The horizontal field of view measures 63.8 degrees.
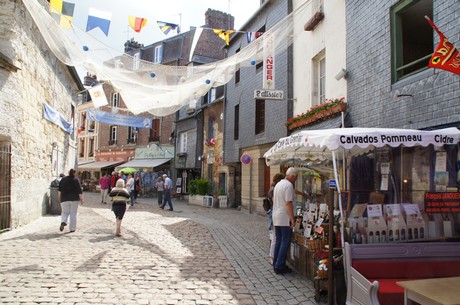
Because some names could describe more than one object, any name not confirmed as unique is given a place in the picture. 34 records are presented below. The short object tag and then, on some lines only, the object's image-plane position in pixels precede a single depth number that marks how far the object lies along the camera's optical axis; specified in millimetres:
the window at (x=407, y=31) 6734
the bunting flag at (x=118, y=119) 18203
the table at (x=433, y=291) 2561
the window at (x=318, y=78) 10602
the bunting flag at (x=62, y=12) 7082
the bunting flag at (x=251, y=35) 9491
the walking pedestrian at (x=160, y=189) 18266
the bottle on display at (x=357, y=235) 4293
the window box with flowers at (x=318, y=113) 8789
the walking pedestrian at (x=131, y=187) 17500
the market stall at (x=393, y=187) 4273
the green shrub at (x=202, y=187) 20188
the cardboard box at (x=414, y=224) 4422
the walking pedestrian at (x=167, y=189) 16344
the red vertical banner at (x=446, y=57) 4586
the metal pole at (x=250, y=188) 15531
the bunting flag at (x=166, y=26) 9680
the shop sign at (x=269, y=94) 10844
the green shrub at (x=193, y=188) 20734
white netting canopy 7438
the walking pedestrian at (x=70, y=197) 8859
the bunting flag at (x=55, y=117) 11688
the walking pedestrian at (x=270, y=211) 6164
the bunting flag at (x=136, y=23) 8852
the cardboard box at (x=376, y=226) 4328
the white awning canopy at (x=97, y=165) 32375
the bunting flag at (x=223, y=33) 9336
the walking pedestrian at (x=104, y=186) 19062
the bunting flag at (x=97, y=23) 7863
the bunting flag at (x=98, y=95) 12984
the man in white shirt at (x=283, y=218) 5625
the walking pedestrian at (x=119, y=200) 8586
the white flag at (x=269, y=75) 11086
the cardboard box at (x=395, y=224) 4387
